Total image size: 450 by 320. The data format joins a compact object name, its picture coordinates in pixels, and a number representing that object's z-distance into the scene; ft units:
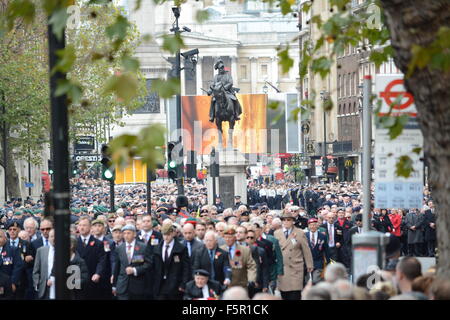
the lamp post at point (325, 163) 274.40
